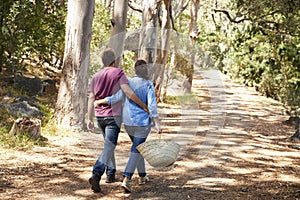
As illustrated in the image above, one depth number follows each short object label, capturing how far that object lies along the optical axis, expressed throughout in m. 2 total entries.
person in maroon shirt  11.05
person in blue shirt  11.01
